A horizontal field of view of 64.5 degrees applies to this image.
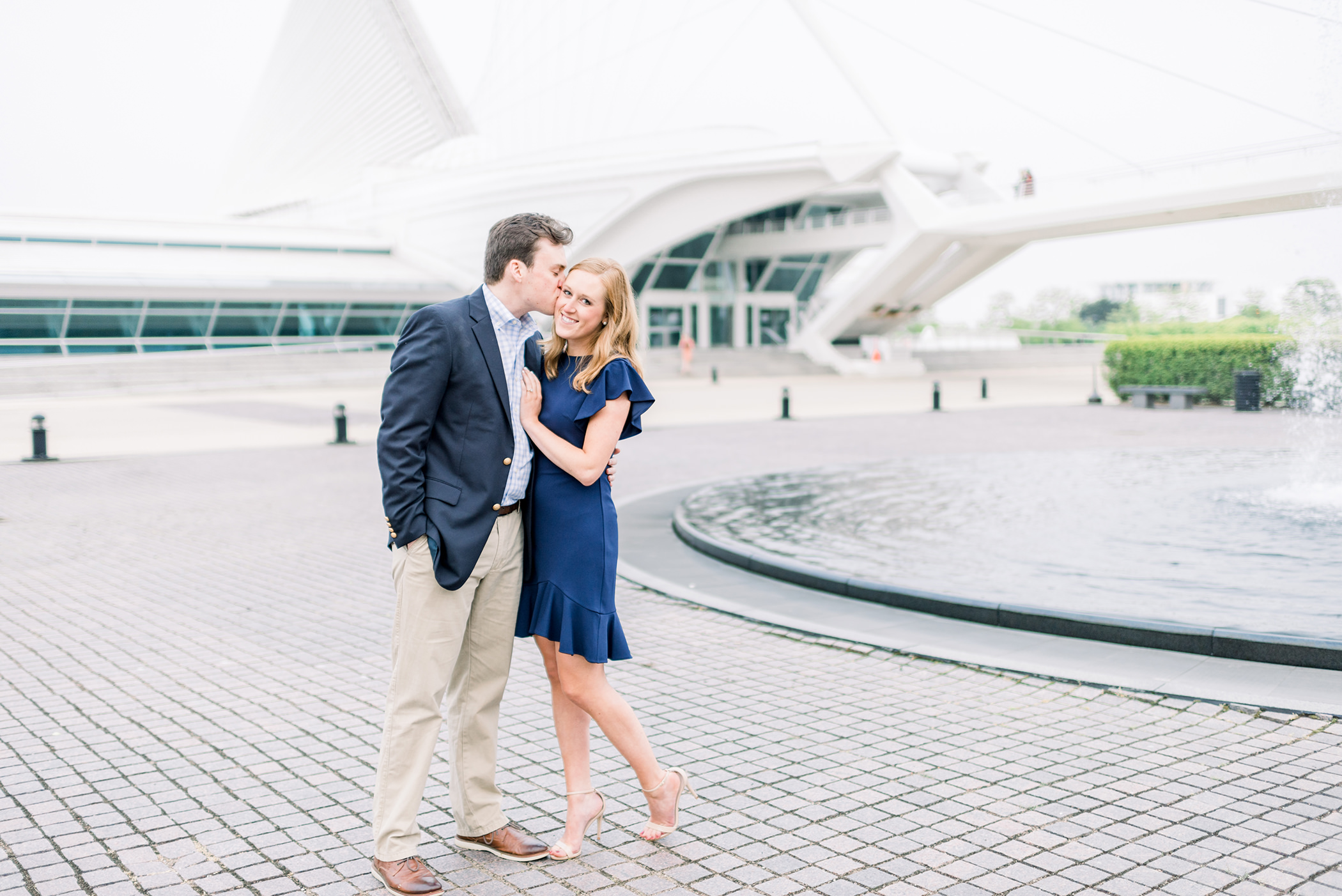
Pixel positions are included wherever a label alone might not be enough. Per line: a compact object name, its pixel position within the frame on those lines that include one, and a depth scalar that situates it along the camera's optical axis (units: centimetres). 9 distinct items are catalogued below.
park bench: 2317
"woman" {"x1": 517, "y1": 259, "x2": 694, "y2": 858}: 326
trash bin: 2216
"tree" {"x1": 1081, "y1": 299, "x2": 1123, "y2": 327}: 8362
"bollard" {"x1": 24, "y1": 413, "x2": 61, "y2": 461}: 1517
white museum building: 3744
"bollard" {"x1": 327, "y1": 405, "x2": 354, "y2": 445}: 1741
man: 308
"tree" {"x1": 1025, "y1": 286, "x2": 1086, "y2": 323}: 8969
